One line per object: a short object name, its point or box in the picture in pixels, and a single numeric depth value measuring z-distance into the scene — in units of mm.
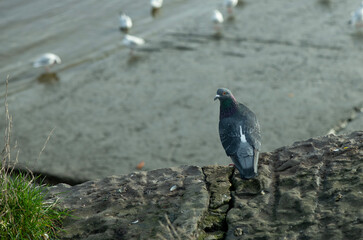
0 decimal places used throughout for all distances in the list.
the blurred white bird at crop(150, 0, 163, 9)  21953
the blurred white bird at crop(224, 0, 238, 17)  20984
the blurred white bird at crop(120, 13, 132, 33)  20281
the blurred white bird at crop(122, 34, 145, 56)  18000
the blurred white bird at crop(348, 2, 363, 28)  18203
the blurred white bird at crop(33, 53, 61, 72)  17359
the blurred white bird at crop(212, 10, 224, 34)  19141
